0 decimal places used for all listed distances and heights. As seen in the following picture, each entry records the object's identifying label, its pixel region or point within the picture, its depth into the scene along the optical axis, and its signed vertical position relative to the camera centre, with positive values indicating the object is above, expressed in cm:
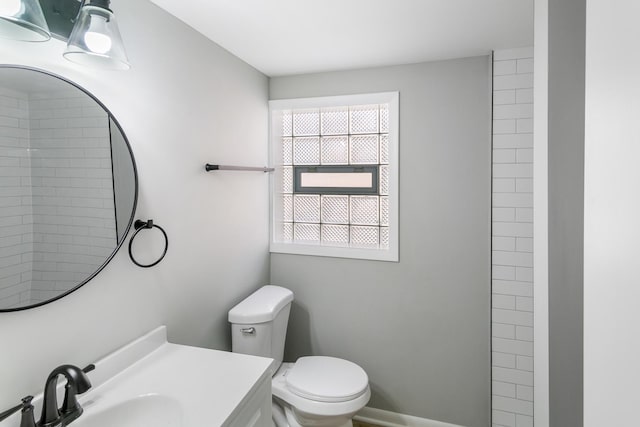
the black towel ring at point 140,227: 142 -8
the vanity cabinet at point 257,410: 124 -77
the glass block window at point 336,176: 244 +24
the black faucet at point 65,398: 101 -57
